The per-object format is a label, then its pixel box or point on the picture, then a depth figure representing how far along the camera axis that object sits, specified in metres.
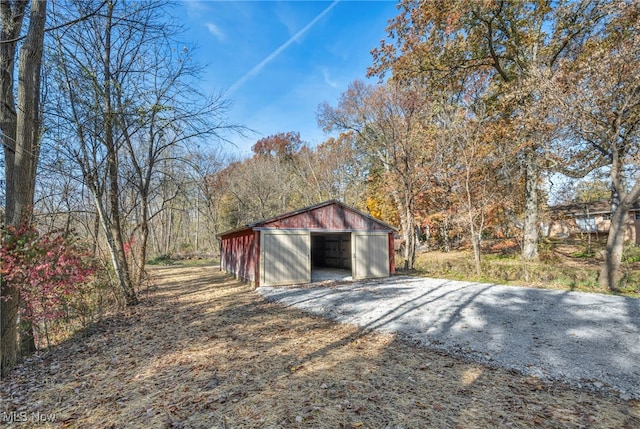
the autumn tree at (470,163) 13.91
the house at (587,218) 21.22
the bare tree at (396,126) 14.27
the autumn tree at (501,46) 11.34
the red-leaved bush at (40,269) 4.20
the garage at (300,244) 10.47
